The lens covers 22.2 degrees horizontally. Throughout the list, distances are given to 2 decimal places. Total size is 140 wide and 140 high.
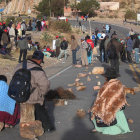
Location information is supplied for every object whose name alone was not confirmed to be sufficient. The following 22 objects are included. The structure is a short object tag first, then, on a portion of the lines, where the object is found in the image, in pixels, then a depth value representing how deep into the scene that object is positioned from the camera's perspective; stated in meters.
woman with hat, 6.86
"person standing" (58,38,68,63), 22.38
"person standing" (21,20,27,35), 31.92
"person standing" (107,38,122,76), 15.76
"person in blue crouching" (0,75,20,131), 7.50
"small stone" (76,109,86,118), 9.03
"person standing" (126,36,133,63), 20.45
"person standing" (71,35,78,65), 20.75
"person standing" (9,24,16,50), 29.05
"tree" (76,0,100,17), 88.25
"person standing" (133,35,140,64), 20.09
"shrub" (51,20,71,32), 42.66
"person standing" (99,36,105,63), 21.81
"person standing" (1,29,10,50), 23.09
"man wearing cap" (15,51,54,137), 6.74
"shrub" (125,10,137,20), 82.21
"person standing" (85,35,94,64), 20.23
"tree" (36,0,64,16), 84.06
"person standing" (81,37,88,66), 19.52
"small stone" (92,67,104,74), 16.50
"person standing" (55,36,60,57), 25.24
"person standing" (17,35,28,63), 20.78
